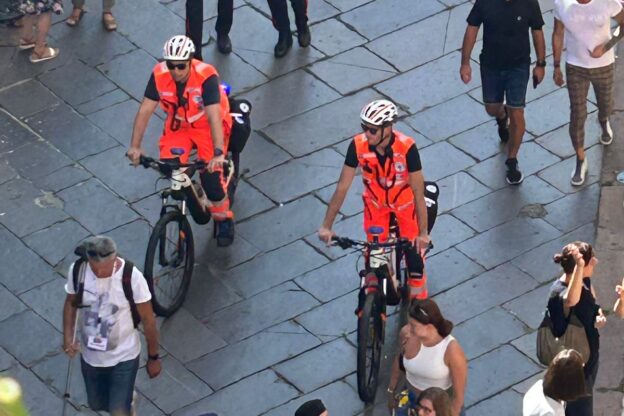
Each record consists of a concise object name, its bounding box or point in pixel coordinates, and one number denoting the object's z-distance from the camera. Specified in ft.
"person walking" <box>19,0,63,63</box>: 64.39
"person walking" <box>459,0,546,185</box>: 53.26
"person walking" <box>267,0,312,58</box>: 63.82
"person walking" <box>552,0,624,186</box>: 52.42
